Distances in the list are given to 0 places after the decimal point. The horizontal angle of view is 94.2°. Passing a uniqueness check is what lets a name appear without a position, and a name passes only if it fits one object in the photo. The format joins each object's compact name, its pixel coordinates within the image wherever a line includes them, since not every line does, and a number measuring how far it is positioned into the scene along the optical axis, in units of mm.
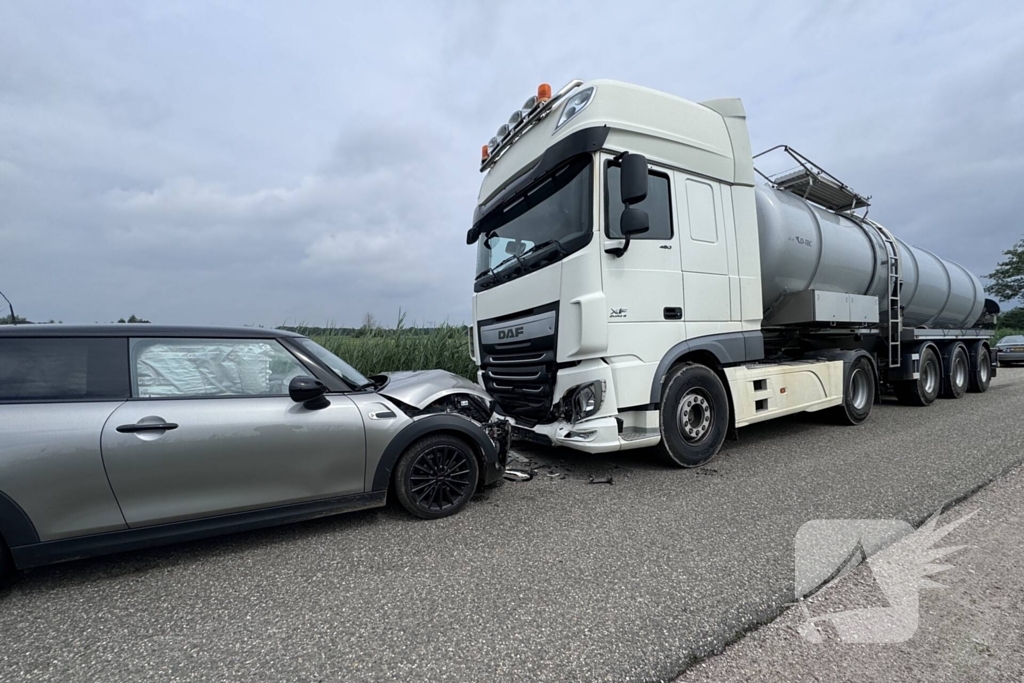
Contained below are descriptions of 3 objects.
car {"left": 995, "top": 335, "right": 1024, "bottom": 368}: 17266
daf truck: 4027
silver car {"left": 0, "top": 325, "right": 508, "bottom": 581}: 2465
